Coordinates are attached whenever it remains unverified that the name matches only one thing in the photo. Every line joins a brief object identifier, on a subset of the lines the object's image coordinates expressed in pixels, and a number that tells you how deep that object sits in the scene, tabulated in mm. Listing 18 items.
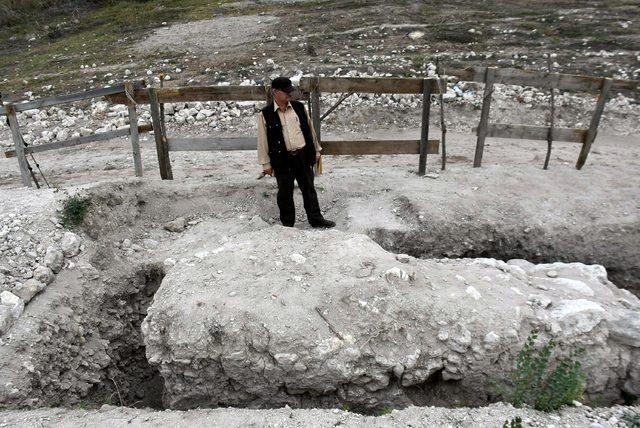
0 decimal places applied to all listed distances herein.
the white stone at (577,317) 4367
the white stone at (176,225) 6312
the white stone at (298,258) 4965
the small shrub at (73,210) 5742
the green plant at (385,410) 4041
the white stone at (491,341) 4237
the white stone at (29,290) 4727
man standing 5457
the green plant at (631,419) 3439
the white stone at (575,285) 4801
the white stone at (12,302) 4531
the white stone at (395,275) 4611
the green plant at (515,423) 3238
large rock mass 4195
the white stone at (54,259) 5117
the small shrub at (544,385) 3641
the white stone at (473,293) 4541
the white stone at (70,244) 5355
